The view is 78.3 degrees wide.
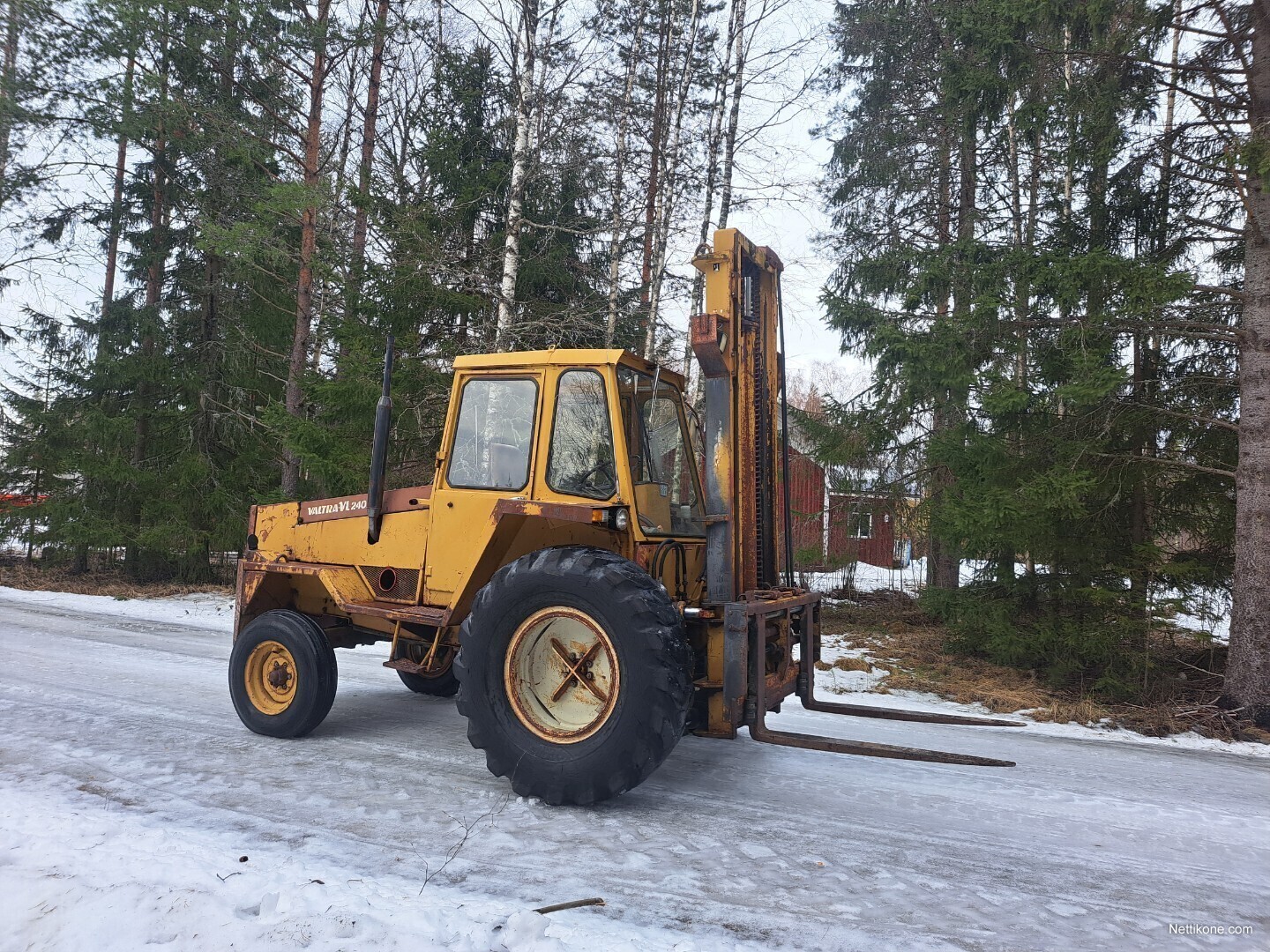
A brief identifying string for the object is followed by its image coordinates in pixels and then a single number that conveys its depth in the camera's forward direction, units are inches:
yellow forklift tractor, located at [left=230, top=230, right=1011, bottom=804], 159.9
